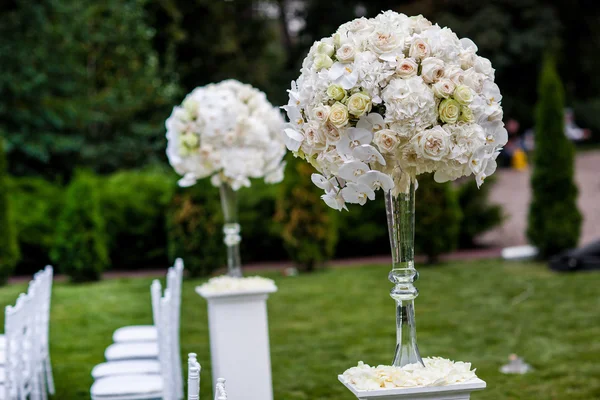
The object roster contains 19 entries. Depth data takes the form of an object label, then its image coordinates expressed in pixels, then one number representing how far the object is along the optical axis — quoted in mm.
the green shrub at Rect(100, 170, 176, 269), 14031
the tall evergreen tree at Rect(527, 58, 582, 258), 13227
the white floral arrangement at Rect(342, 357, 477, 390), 2994
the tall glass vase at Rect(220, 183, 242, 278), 6283
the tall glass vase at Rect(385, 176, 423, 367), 3152
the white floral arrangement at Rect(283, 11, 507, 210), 2943
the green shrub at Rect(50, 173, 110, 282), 12734
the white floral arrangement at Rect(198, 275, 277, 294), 5777
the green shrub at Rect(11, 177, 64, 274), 13617
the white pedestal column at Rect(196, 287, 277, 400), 5723
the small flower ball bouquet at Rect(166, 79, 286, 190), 6230
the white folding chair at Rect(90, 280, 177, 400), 4934
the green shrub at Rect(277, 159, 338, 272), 13453
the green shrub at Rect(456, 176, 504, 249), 14547
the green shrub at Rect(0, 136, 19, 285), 12469
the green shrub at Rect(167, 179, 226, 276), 13000
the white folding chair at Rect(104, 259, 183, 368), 6074
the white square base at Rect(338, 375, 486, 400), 2943
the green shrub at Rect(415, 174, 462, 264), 13461
